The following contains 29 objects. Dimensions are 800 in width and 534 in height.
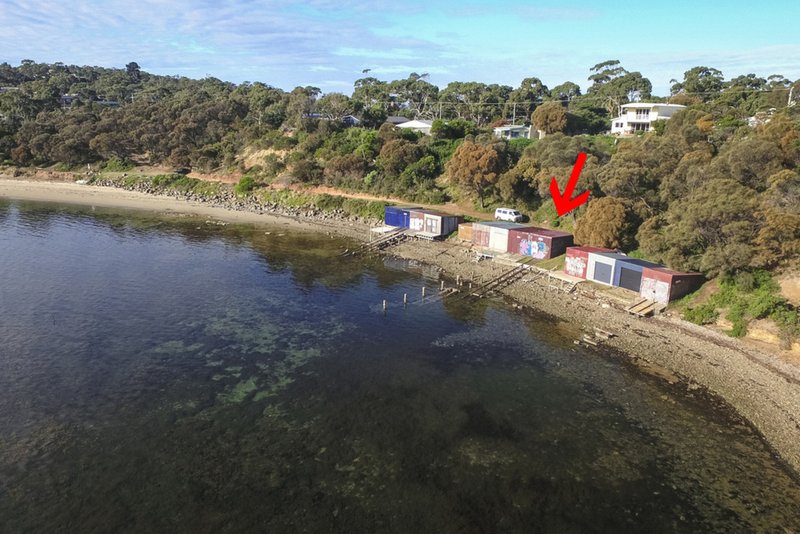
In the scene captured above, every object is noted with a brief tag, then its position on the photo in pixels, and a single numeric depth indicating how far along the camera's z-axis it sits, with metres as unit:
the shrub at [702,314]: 38.28
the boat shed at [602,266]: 45.47
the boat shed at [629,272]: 43.59
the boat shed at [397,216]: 69.83
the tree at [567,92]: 132.38
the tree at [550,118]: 90.81
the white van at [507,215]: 64.94
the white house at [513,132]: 97.62
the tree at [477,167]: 68.06
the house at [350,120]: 114.31
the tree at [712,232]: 39.22
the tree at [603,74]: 126.94
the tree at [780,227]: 37.38
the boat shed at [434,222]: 65.25
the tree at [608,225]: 49.31
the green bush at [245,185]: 95.62
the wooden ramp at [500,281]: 49.12
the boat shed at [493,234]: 57.78
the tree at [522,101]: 114.62
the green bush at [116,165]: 112.31
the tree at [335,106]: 111.19
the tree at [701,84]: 104.99
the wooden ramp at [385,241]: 64.75
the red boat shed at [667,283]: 40.94
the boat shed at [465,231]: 62.18
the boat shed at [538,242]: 53.28
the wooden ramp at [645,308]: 40.81
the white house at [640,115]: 85.38
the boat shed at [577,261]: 47.97
